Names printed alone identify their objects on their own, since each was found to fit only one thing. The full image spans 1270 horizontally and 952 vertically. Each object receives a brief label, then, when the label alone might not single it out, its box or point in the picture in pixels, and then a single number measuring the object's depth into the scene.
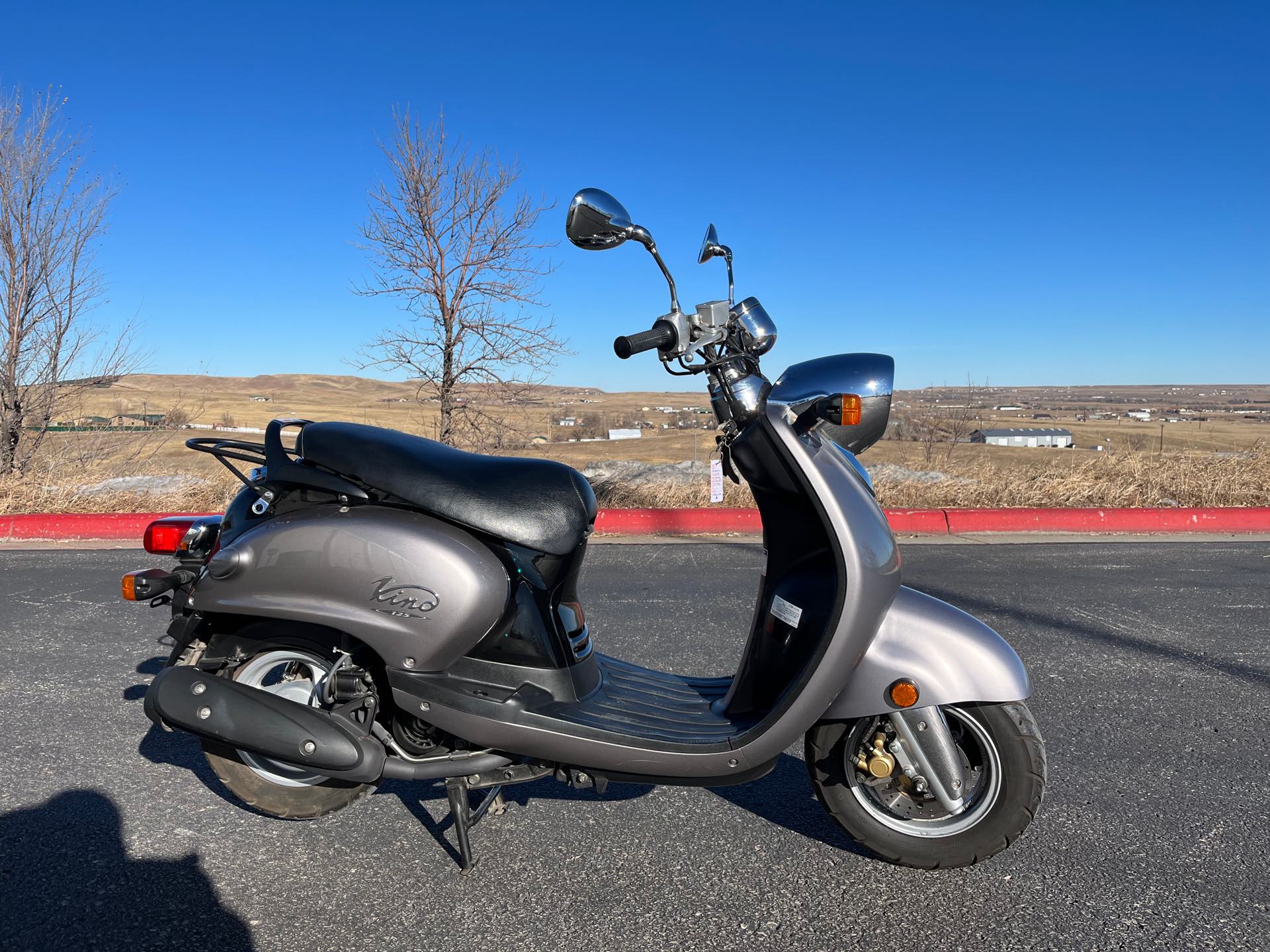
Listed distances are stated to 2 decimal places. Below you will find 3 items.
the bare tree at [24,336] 10.82
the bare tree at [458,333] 10.37
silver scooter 2.49
